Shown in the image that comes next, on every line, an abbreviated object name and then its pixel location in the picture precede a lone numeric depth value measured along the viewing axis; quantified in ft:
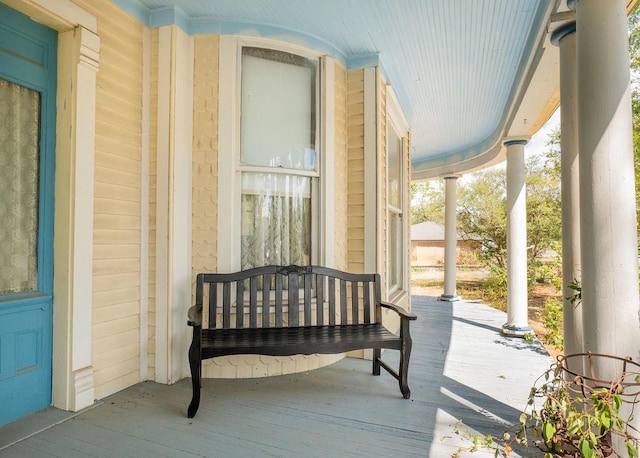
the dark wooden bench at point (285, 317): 8.11
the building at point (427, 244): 72.03
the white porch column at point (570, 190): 7.46
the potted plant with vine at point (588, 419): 4.31
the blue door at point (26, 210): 7.25
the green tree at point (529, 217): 31.71
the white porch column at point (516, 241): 15.28
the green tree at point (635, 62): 14.78
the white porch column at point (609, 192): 5.74
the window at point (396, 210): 15.96
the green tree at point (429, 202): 84.58
